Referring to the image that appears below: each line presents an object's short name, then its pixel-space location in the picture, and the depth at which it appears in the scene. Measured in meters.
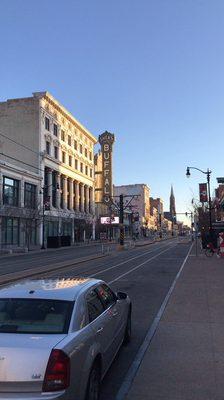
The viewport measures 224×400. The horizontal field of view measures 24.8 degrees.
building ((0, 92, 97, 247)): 66.38
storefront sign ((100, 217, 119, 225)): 111.59
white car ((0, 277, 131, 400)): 4.43
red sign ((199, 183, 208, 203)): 42.16
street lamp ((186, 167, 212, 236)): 42.14
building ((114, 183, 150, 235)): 177.12
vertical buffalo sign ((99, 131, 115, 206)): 113.75
